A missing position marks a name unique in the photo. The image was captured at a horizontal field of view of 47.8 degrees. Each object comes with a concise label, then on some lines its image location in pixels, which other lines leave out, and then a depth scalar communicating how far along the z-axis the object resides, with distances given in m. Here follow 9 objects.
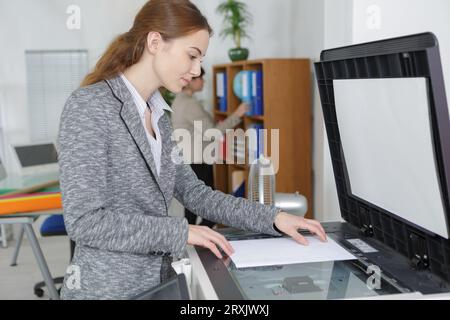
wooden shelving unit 3.50
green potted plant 4.22
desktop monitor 3.40
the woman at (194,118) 3.82
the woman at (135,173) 1.05
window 4.58
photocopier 0.85
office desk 2.69
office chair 3.09
